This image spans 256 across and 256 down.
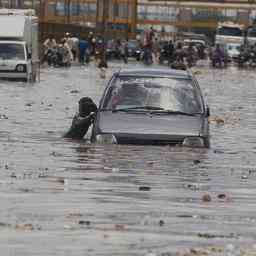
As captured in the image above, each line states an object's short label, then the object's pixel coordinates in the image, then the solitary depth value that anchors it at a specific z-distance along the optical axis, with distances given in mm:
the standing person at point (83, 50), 78062
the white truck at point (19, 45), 47812
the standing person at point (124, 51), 83219
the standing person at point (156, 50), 90762
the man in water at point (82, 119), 21391
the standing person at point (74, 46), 80562
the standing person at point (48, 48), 71188
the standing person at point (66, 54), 69938
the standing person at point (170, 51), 83000
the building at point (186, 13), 160375
